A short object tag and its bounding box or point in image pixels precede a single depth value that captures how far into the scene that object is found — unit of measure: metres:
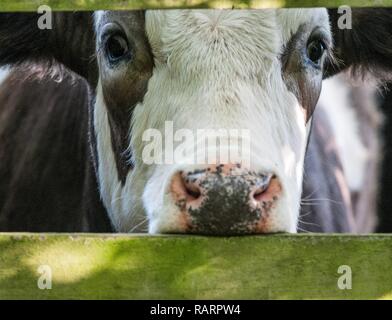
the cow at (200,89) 2.47
